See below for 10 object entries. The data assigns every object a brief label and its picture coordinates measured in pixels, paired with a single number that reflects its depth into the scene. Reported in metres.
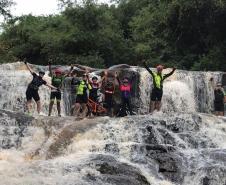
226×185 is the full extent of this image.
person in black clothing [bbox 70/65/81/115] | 19.80
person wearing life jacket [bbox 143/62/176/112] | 15.41
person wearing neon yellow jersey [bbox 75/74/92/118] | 15.25
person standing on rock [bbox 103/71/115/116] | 15.86
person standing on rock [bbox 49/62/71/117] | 15.24
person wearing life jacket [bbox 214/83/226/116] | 17.83
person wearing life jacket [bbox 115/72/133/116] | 15.80
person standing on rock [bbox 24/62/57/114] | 14.96
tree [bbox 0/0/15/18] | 30.02
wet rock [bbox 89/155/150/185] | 10.34
